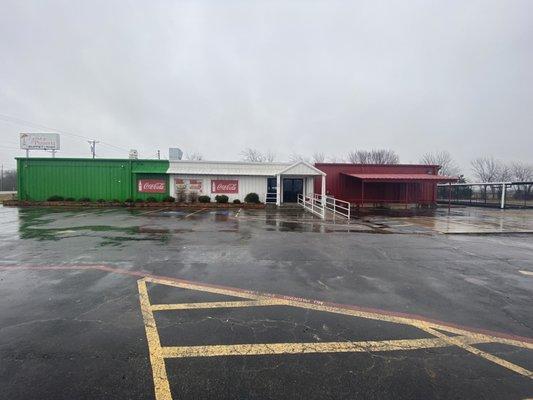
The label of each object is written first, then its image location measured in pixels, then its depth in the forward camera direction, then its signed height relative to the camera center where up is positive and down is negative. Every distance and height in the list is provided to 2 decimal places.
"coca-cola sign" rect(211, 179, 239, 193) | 24.98 +0.16
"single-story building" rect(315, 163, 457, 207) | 26.28 +0.13
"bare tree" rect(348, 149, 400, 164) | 70.29 +7.78
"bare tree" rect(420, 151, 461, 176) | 67.29 +4.65
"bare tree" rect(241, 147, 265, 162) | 69.56 +7.53
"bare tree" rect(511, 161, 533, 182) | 60.84 +3.43
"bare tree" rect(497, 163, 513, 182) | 62.16 +3.21
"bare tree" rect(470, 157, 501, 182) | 63.81 +3.28
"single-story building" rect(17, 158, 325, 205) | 24.34 +0.77
